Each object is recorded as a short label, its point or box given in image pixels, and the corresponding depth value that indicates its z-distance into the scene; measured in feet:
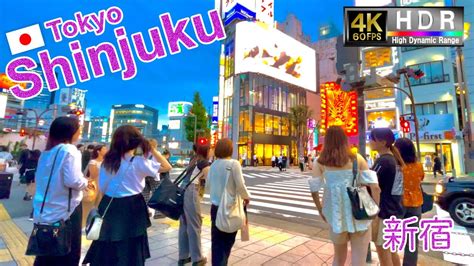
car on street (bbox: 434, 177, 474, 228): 19.47
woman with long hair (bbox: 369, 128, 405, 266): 9.66
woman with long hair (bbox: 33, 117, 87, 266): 7.22
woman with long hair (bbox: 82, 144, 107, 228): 10.38
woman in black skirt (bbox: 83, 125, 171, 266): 7.64
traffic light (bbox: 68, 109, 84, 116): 49.67
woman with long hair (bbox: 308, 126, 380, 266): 8.09
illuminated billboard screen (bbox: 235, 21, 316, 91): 119.65
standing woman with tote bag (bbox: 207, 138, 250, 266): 9.87
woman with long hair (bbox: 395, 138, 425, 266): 10.59
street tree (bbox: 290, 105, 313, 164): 123.10
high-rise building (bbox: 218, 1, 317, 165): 121.08
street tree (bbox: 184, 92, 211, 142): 120.37
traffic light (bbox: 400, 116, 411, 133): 58.23
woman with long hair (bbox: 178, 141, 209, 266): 11.65
